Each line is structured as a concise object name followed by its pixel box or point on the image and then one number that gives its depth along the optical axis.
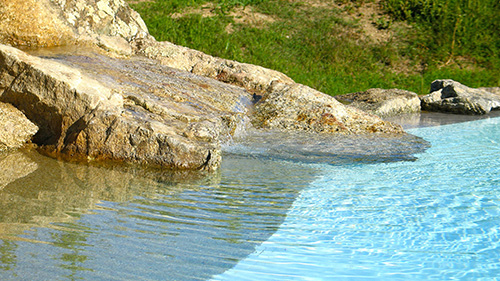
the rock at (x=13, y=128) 4.97
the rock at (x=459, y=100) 11.16
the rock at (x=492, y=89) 12.86
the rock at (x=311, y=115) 7.27
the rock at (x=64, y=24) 7.96
